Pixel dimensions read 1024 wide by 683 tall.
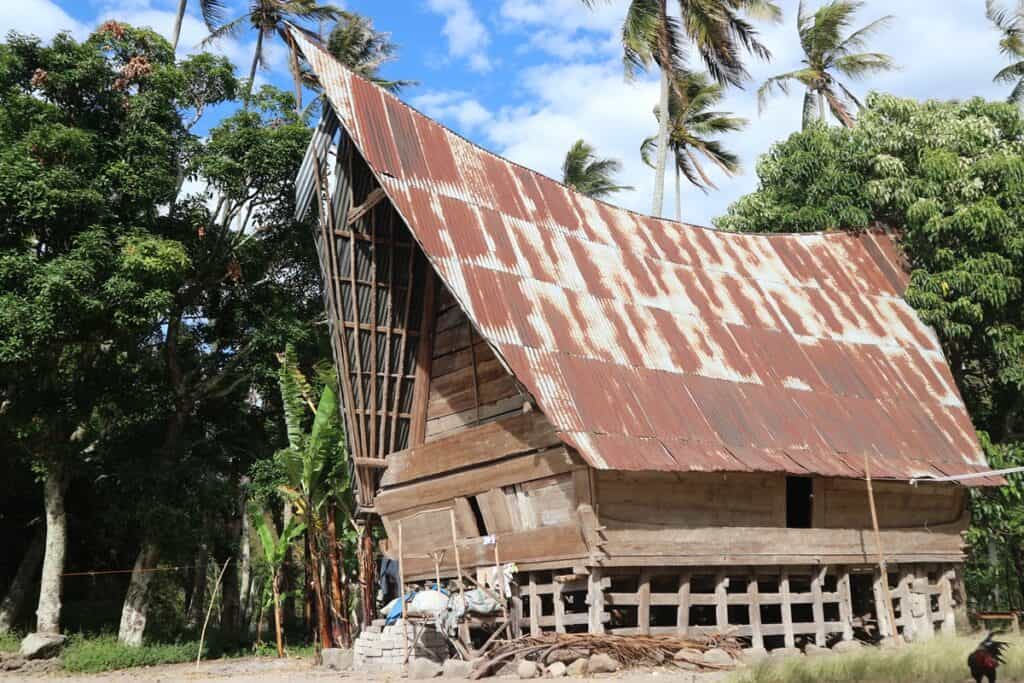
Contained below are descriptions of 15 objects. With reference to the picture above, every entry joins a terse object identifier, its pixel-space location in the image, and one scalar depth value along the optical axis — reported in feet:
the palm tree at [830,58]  97.96
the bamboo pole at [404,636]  43.06
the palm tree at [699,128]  105.09
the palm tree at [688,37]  83.51
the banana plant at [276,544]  63.31
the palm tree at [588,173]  117.70
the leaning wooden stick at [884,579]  44.34
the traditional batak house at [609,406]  42.88
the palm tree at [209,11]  90.22
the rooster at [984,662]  29.35
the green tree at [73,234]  57.11
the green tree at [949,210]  61.67
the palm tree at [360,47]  104.01
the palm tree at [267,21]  92.43
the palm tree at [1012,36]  101.55
